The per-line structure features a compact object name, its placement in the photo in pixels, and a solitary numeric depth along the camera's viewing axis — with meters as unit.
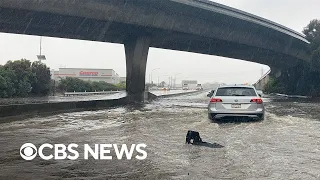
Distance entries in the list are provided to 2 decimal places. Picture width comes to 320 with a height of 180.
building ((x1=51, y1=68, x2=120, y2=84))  139.50
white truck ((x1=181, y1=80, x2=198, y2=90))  131.85
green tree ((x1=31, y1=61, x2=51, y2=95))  48.66
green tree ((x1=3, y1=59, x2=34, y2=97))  44.04
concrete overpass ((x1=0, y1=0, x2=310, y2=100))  27.97
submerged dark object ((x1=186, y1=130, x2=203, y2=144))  8.04
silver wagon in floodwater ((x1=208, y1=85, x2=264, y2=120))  12.27
